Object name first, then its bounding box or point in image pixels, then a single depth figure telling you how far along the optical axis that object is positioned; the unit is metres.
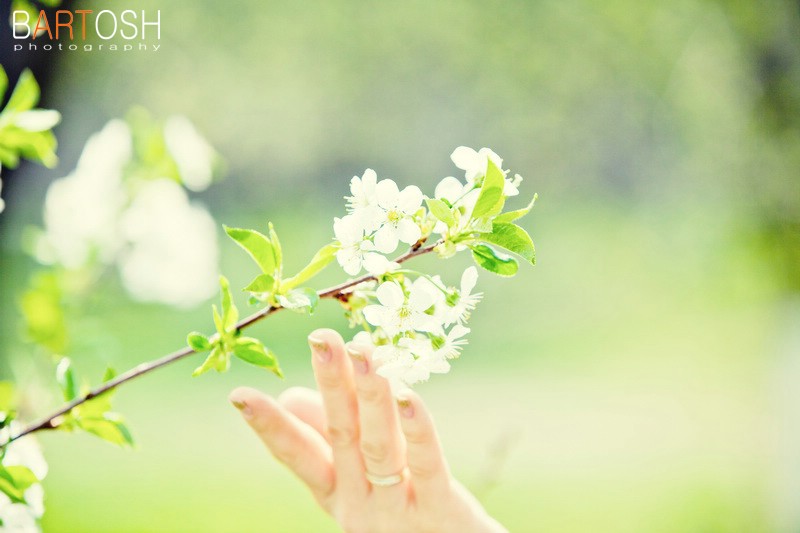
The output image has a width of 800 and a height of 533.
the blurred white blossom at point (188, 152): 1.29
